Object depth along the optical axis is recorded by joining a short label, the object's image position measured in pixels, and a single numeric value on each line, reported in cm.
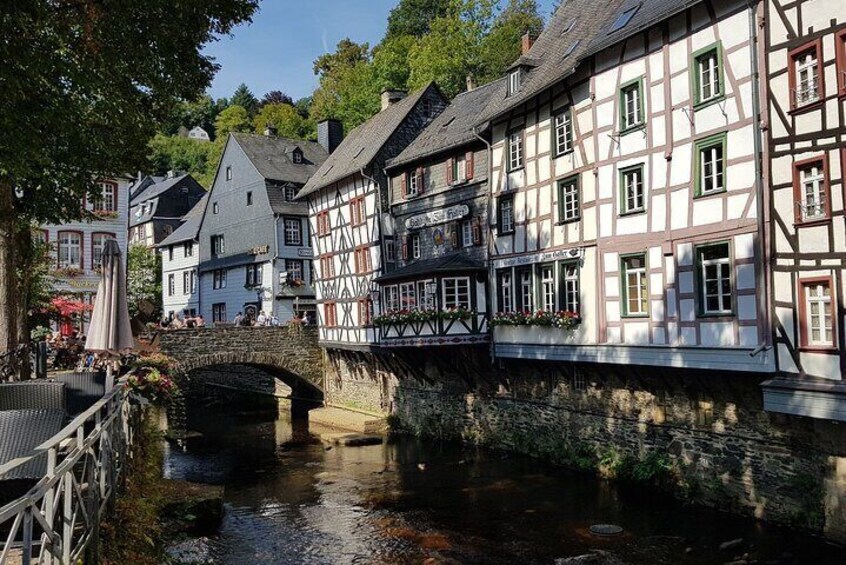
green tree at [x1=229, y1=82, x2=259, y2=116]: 10969
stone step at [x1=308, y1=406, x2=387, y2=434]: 2942
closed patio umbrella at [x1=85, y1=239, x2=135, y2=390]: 1302
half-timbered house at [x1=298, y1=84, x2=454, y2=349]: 3108
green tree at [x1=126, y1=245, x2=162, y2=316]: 5184
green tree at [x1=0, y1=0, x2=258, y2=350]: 1052
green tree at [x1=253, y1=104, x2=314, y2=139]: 7356
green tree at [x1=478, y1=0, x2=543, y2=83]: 4581
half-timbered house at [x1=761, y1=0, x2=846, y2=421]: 1370
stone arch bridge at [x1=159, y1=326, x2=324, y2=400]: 3086
